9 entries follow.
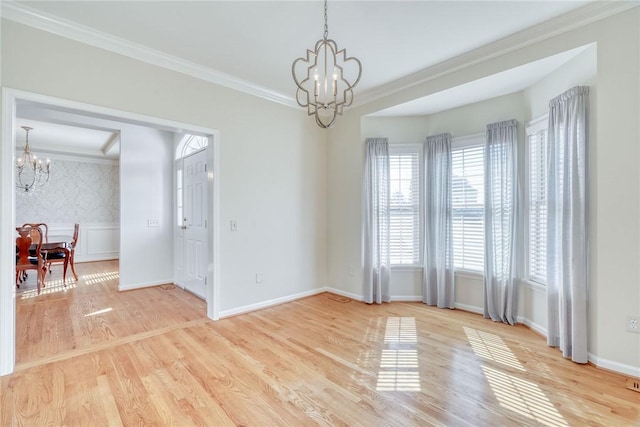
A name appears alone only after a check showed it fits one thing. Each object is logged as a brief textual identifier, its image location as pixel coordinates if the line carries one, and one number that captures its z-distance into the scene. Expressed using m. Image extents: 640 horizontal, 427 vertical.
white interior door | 4.30
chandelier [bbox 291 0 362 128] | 3.10
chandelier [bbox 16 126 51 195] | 6.40
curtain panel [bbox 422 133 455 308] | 3.85
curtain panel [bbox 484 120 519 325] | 3.31
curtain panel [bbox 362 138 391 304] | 4.11
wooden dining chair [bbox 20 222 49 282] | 4.65
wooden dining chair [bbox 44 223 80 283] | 4.94
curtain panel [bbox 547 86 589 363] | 2.45
